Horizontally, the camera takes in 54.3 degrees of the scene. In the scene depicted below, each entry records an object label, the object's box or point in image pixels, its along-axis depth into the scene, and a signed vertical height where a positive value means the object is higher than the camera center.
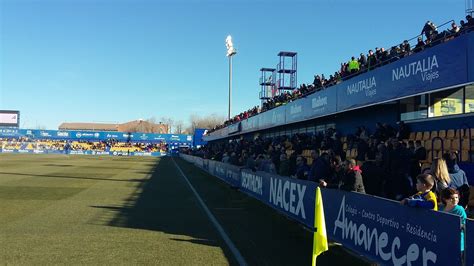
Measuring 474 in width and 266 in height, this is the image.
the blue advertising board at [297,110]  25.02 +2.33
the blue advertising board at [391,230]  5.30 -1.10
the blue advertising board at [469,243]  4.80 -0.94
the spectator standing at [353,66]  19.89 +3.72
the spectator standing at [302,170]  13.40 -0.58
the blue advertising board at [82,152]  89.25 -1.19
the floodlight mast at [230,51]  48.46 +10.70
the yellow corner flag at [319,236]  6.43 -1.19
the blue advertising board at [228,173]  21.58 -1.28
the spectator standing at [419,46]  14.31 +3.35
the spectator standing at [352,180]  8.71 -0.56
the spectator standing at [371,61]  17.78 +3.56
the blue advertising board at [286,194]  10.45 -1.22
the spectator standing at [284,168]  15.50 -0.60
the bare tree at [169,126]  174.77 +8.34
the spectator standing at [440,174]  7.54 -0.34
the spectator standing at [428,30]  14.42 +3.97
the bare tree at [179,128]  177.00 +7.67
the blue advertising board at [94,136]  93.12 +2.27
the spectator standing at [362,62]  18.92 +3.75
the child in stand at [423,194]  6.02 -0.56
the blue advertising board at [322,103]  21.25 +2.32
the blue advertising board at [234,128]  44.91 +2.15
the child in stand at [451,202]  5.63 -0.60
